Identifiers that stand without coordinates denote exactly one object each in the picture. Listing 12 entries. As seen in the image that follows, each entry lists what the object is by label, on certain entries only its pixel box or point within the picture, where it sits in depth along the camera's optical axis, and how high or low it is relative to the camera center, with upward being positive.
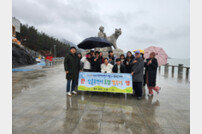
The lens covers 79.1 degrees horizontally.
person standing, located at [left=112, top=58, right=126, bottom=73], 4.85 -0.11
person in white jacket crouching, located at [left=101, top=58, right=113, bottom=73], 4.91 -0.11
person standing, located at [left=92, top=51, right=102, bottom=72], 5.29 +0.05
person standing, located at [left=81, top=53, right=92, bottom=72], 5.42 +0.09
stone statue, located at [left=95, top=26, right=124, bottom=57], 14.91 +3.40
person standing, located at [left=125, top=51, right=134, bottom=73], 5.15 +0.18
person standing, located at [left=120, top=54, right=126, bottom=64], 5.45 +0.28
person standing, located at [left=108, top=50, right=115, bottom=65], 5.59 +0.29
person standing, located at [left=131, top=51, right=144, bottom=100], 4.48 -0.29
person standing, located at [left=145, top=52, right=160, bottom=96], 4.64 -0.26
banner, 4.62 -0.70
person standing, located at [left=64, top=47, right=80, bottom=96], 4.71 -0.07
